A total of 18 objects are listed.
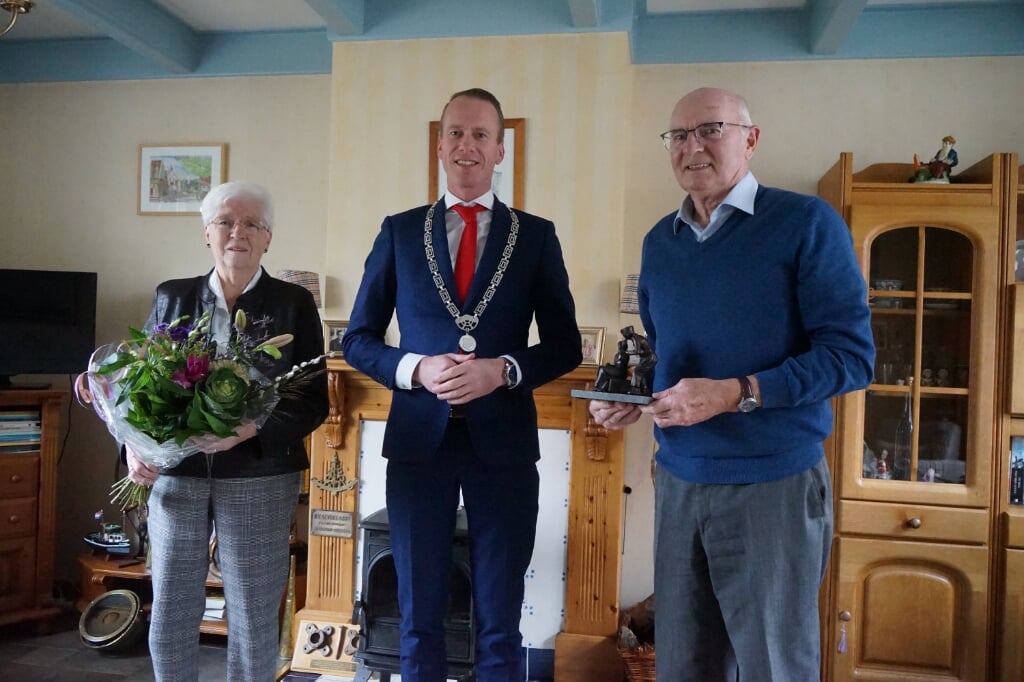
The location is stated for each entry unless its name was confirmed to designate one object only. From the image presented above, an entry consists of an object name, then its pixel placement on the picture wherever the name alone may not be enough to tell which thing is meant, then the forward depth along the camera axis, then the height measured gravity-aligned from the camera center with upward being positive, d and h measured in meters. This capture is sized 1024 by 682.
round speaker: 2.88 -1.23
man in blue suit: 1.45 -0.09
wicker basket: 2.59 -1.18
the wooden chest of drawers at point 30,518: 3.08 -0.86
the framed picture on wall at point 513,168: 2.97 +0.75
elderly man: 1.26 -0.09
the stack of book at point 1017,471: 2.70 -0.42
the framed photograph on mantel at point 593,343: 2.87 +0.01
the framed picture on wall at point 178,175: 3.58 +0.80
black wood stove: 2.47 -0.98
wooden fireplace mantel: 2.77 -0.75
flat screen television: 3.12 +0.02
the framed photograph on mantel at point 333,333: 3.01 +0.02
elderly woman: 1.57 -0.35
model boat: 3.22 -0.98
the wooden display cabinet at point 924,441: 2.70 -0.32
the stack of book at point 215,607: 3.04 -1.19
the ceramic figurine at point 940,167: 2.80 +0.77
